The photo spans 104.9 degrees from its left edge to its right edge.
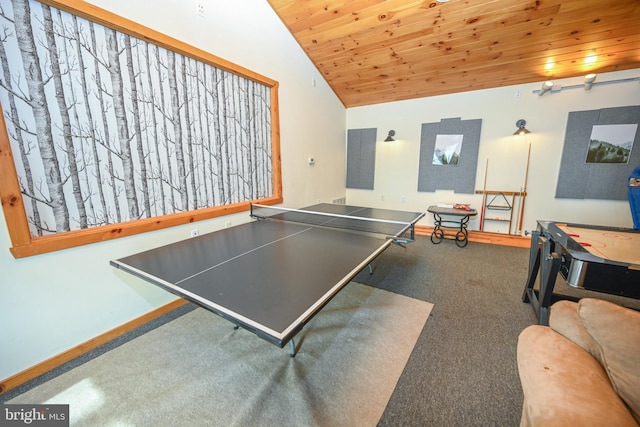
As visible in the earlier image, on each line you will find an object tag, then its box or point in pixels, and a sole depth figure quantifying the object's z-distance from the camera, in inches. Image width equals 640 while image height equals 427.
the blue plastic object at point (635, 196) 91.0
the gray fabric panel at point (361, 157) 200.5
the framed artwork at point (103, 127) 59.5
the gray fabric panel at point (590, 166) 127.6
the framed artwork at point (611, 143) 127.4
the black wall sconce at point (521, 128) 139.7
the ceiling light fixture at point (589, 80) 124.0
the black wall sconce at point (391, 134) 186.2
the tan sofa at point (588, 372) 26.8
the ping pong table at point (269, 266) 40.0
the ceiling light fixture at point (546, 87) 132.1
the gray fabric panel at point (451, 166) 163.5
